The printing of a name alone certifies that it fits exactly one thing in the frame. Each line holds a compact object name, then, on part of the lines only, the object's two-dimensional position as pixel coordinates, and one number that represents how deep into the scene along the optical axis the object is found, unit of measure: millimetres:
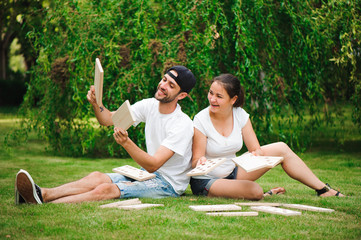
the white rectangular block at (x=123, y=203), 3536
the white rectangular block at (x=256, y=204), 3729
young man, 3701
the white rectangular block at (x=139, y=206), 3477
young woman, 3979
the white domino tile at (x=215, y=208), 3467
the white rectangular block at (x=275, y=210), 3404
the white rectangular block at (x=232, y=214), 3328
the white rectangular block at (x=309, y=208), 3549
